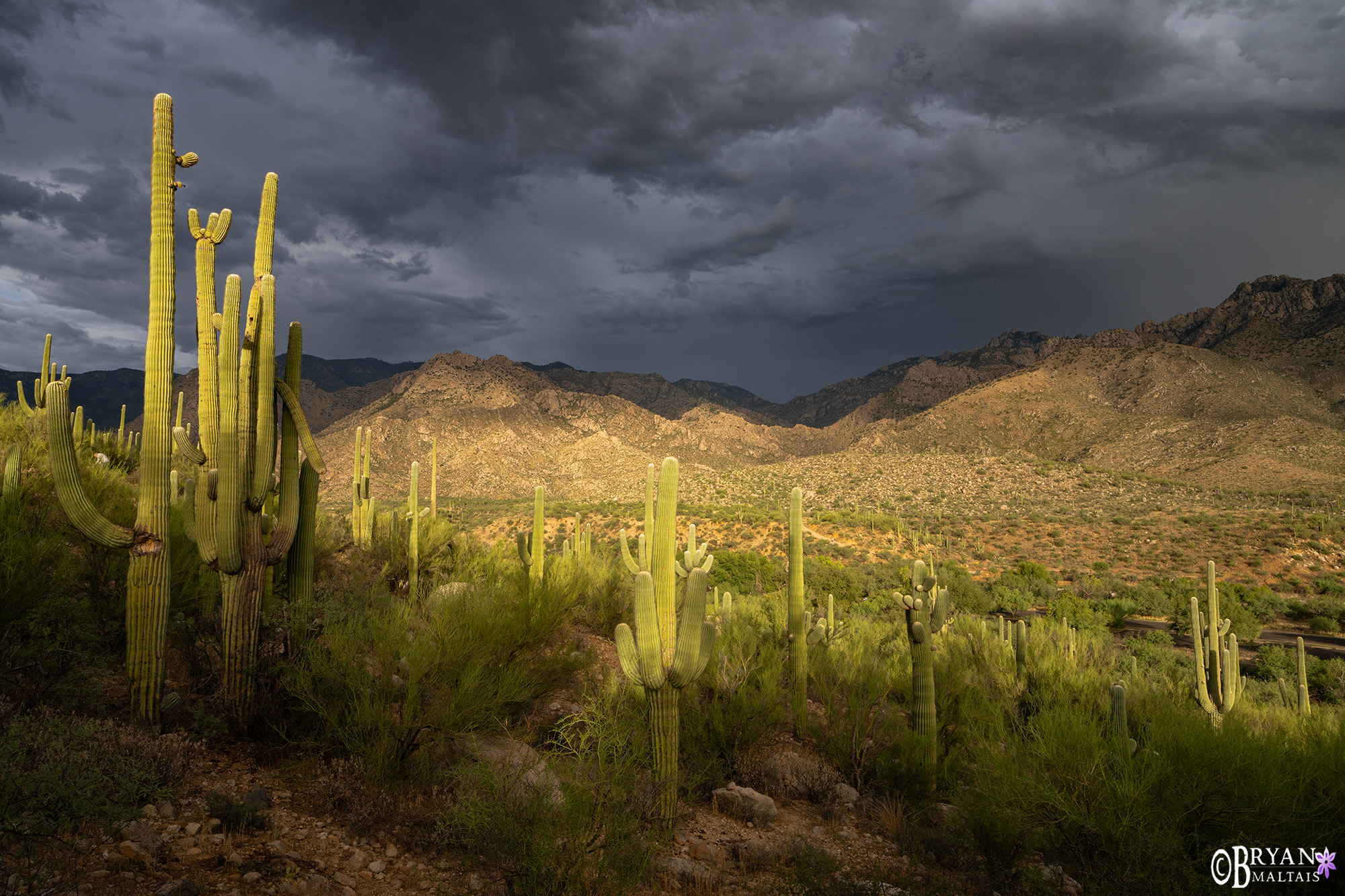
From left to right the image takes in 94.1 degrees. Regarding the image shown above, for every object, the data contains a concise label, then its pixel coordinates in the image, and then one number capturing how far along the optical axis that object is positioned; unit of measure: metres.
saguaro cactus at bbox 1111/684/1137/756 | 6.16
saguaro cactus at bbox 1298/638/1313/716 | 10.51
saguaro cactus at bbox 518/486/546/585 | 11.12
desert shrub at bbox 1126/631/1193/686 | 13.51
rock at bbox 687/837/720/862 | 5.05
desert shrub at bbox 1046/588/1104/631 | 21.09
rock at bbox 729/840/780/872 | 5.07
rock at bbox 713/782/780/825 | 6.00
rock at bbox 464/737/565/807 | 4.02
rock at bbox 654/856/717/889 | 4.57
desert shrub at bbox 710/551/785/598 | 23.92
